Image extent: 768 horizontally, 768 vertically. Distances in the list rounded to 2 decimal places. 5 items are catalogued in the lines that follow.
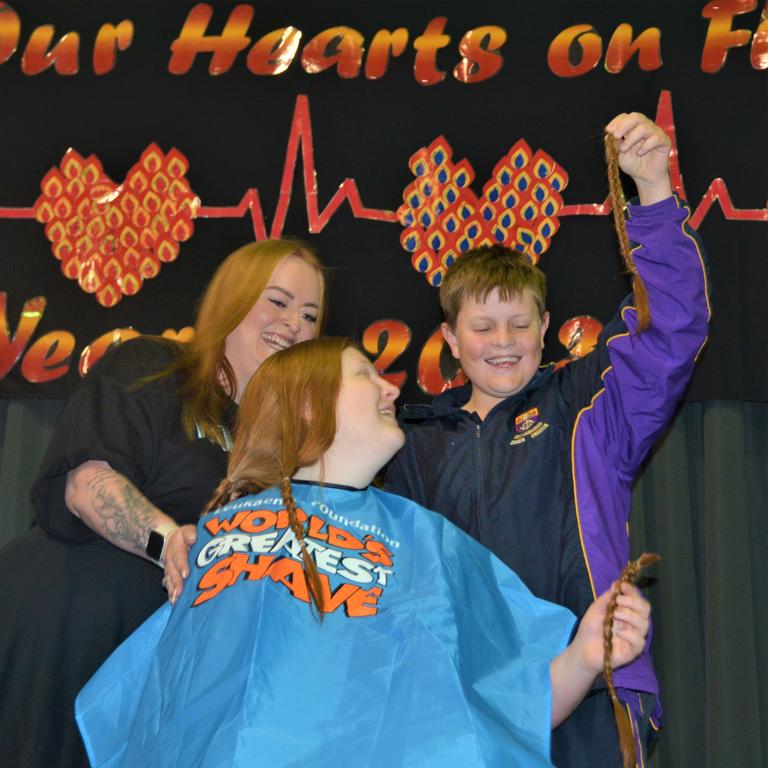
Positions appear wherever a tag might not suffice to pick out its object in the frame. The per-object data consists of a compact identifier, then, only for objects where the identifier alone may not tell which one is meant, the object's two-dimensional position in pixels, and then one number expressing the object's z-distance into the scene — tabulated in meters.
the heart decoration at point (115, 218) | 3.13
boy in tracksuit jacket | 1.91
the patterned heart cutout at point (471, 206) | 3.01
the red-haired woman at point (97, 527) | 1.97
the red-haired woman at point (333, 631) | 1.47
